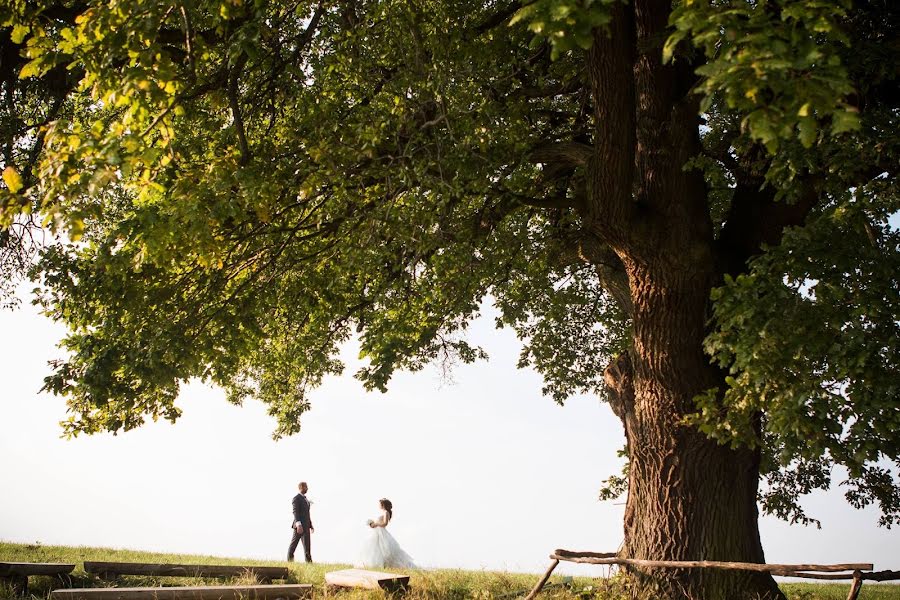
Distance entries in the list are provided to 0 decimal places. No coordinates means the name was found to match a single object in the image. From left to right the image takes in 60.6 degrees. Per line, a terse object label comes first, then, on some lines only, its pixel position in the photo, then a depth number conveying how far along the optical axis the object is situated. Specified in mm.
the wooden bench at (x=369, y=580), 9847
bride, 15094
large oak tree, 7398
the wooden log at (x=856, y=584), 7098
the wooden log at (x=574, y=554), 9086
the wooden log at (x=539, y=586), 8711
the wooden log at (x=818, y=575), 7786
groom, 16594
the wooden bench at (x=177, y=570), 11148
